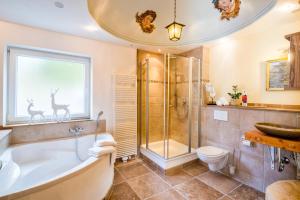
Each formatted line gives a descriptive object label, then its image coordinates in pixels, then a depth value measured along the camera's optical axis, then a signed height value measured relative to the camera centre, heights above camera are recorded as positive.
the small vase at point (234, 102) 2.63 -0.03
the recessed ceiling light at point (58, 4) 1.71 +1.14
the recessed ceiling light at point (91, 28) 2.27 +1.14
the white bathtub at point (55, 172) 1.27 -0.83
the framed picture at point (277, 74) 2.06 +0.38
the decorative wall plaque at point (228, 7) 2.17 +1.43
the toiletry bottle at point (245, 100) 2.40 +0.00
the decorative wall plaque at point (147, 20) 2.61 +1.49
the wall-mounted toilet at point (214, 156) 2.35 -0.91
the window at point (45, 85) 2.28 +0.26
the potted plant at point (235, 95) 2.52 +0.09
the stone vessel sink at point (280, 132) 1.53 -0.35
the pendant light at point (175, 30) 1.76 +0.85
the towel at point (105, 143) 1.95 -0.59
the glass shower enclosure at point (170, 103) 3.05 -0.07
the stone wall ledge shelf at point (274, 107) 1.91 -0.11
